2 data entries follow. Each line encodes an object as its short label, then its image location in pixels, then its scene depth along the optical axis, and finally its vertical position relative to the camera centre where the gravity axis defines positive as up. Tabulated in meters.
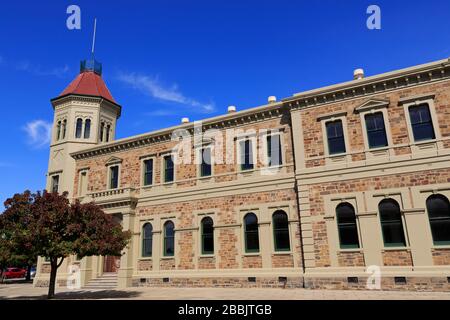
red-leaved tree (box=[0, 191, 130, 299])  13.84 +1.33
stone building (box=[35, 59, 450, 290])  14.27 +3.03
